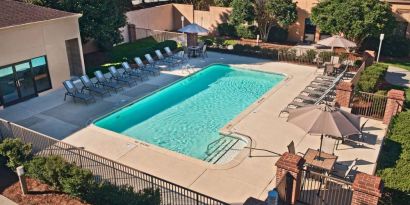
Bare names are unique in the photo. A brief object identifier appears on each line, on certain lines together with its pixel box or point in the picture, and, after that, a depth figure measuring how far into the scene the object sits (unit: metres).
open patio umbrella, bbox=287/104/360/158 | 11.48
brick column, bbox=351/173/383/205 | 8.58
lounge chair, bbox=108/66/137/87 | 21.33
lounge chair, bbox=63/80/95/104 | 18.81
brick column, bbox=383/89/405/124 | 15.40
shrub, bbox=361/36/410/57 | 26.36
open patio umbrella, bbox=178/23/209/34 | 25.94
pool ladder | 14.08
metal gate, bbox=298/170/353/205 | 10.58
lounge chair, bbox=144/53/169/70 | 24.17
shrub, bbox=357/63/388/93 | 18.48
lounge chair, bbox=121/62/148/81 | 22.38
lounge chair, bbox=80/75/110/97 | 19.69
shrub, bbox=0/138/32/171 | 12.10
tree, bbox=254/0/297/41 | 28.73
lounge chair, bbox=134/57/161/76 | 23.23
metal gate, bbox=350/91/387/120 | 16.46
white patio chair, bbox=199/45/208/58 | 26.48
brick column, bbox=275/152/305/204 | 9.86
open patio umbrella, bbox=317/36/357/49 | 21.97
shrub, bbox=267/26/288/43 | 31.15
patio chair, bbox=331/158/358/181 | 11.70
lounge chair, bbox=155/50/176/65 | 24.96
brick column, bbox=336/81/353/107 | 16.72
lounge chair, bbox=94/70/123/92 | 20.36
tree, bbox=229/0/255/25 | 29.50
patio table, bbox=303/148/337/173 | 11.62
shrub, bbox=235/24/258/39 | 31.62
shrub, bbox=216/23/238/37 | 33.12
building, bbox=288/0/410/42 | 26.82
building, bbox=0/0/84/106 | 17.80
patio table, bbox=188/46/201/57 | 26.55
